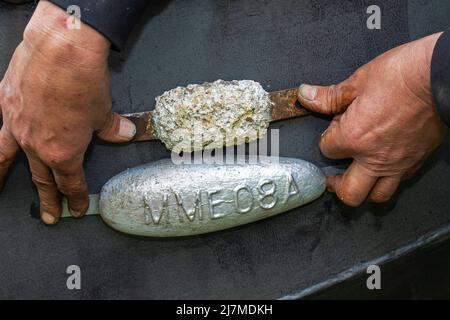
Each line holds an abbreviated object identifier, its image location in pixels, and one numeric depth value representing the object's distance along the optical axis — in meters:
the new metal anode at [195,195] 0.97
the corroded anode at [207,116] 0.96
